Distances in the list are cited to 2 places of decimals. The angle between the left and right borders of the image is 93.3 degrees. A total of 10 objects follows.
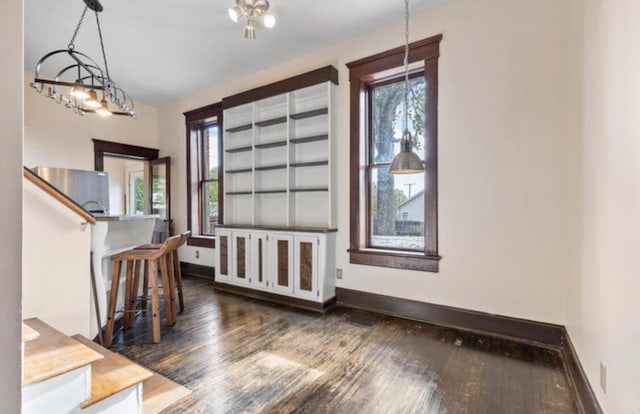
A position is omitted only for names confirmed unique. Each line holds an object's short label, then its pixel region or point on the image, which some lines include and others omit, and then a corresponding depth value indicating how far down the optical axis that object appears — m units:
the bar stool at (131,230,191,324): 2.91
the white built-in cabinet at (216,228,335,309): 3.46
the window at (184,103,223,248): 5.21
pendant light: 2.47
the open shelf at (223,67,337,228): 3.74
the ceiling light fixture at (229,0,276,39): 2.62
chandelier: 2.37
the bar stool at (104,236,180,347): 2.52
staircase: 1.38
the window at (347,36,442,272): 3.04
